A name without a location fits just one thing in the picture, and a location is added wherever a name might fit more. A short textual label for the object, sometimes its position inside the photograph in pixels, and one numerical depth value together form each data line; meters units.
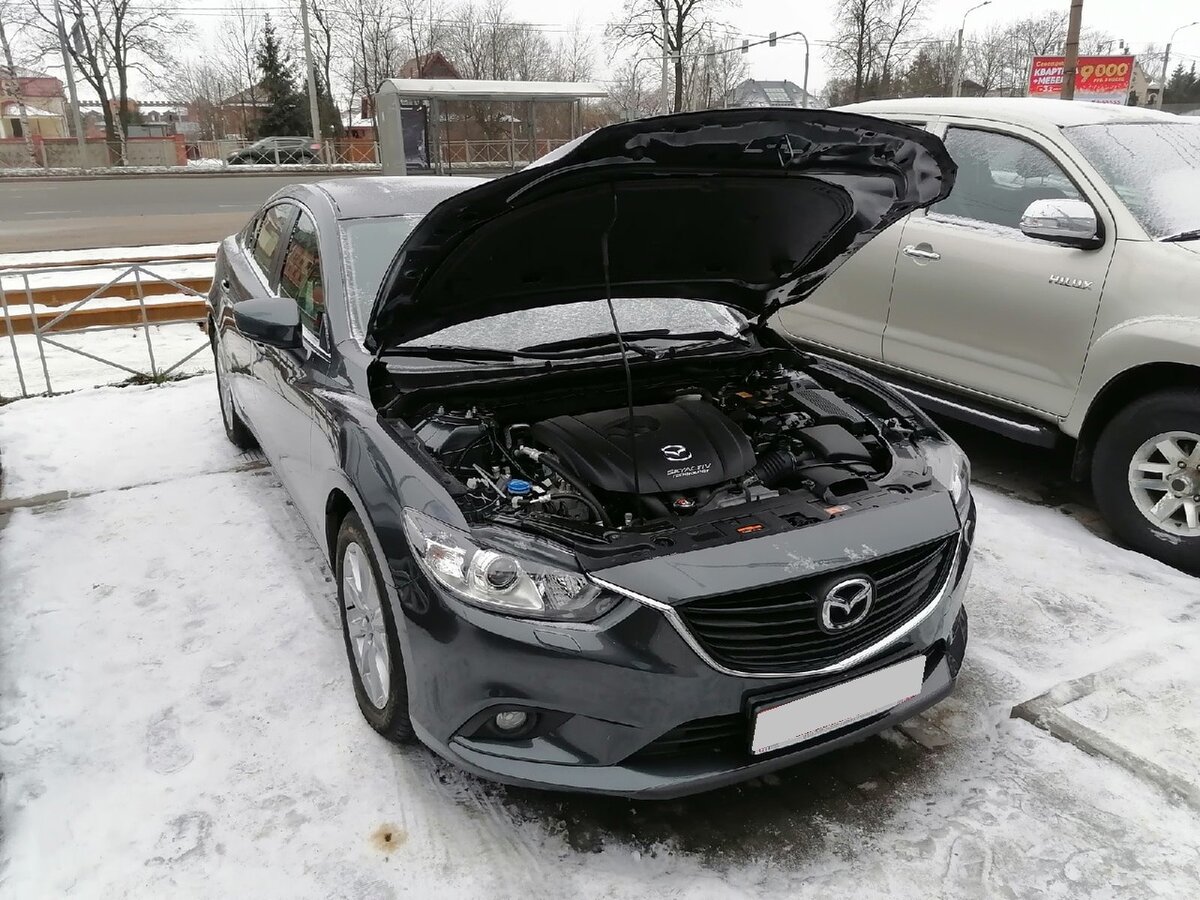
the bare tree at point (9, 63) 38.96
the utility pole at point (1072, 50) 16.42
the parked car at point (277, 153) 32.22
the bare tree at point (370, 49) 48.47
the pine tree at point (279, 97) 40.72
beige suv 3.60
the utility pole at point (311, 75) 32.16
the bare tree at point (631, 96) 44.69
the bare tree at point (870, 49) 42.00
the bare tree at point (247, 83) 46.49
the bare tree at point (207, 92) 52.76
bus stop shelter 19.41
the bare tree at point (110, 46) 39.00
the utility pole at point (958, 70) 37.84
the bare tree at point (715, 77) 45.84
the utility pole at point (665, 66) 33.54
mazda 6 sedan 2.00
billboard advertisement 32.56
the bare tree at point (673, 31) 36.59
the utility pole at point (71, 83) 29.78
